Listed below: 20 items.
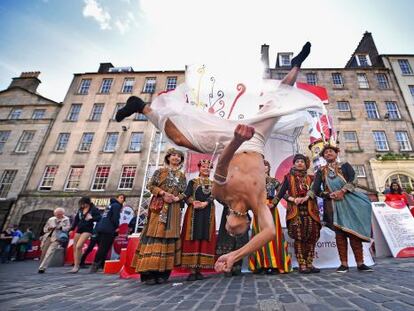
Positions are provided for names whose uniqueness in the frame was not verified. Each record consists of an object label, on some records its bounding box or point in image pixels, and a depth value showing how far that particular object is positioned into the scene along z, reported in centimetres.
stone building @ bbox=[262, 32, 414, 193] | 1806
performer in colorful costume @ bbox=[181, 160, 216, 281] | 401
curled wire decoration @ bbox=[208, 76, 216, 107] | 704
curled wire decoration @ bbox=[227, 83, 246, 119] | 583
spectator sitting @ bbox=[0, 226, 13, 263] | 1036
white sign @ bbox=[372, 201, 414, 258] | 577
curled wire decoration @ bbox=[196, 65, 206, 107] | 696
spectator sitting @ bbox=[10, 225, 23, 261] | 1098
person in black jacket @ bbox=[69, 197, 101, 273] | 589
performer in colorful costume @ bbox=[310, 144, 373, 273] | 374
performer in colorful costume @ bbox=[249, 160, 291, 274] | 420
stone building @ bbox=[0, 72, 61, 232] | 1881
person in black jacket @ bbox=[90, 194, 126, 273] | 565
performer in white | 185
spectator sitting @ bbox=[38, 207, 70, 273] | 576
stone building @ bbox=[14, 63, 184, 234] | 1816
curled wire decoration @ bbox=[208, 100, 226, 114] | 679
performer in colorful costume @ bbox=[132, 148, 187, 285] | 358
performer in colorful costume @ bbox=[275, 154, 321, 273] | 406
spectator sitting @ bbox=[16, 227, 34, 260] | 1126
